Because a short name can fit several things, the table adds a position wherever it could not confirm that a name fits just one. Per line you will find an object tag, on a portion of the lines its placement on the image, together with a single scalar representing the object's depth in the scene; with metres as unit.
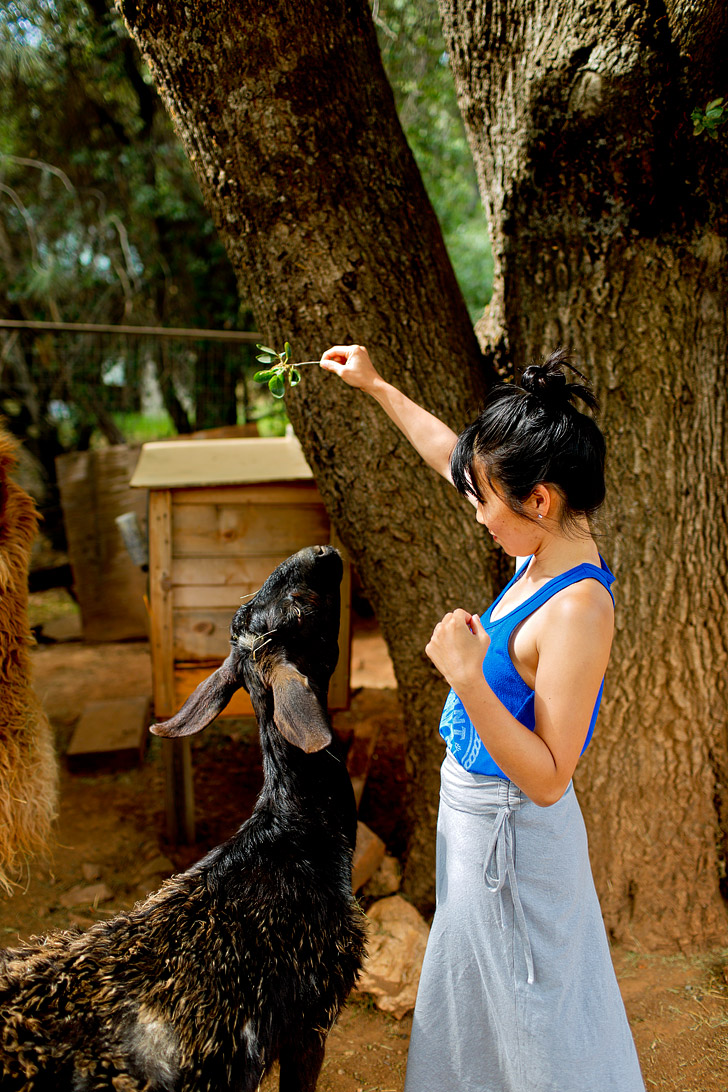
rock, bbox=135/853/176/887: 3.96
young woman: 1.67
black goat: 1.78
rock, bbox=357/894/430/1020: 3.05
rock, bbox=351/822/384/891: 3.35
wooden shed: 3.64
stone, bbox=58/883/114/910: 3.79
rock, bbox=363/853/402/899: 3.45
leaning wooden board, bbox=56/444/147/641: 7.46
